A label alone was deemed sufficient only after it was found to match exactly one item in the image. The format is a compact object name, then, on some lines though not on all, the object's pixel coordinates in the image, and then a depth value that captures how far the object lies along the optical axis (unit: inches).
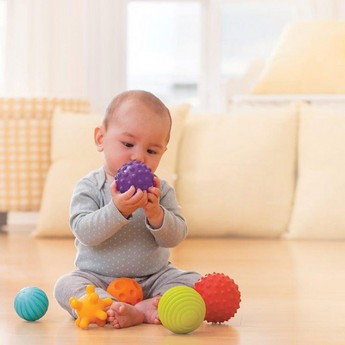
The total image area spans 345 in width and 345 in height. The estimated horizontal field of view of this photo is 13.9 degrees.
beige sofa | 164.1
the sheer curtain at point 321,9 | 232.1
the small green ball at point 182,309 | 90.2
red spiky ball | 94.4
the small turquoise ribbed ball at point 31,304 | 95.5
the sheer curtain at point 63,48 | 231.9
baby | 95.8
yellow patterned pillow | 175.5
